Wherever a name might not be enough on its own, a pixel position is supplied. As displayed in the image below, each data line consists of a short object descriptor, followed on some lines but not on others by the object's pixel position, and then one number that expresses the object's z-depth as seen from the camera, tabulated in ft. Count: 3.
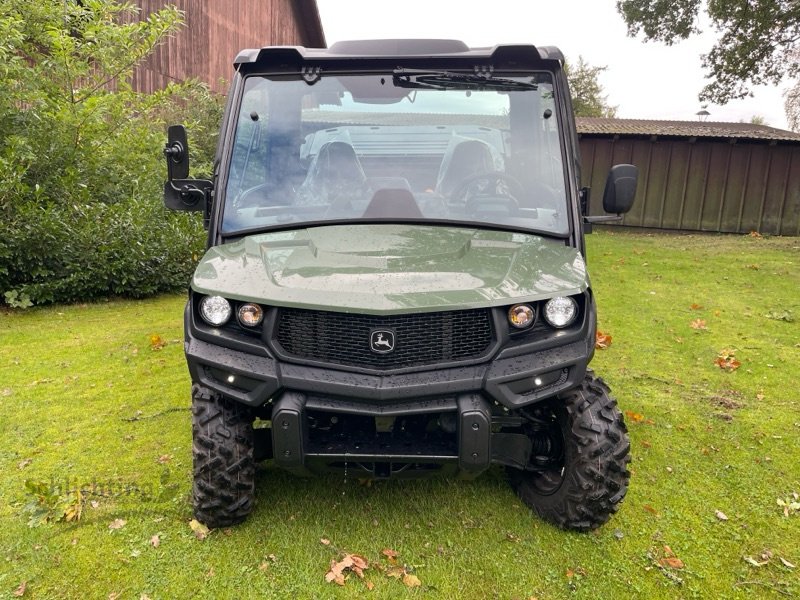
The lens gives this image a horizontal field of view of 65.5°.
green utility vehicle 8.38
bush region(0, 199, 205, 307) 24.03
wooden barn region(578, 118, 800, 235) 57.31
